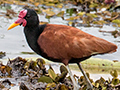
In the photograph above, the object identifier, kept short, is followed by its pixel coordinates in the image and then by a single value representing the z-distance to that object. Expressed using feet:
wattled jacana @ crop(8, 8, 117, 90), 28.53
